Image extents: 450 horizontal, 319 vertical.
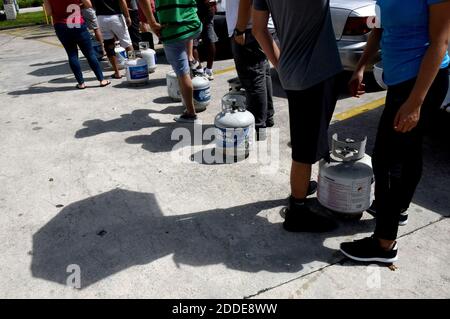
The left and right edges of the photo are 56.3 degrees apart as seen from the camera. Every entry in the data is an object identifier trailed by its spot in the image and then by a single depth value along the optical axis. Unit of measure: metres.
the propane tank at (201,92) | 5.10
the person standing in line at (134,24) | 8.09
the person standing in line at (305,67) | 2.49
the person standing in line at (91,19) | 7.41
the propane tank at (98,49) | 8.27
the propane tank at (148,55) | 6.97
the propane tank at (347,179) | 2.84
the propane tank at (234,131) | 3.84
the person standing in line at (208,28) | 5.94
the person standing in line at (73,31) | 5.83
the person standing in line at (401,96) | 1.98
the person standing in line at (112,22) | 6.65
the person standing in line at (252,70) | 4.06
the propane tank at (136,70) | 6.32
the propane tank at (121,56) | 7.48
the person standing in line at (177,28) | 4.34
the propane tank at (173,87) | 5.61
